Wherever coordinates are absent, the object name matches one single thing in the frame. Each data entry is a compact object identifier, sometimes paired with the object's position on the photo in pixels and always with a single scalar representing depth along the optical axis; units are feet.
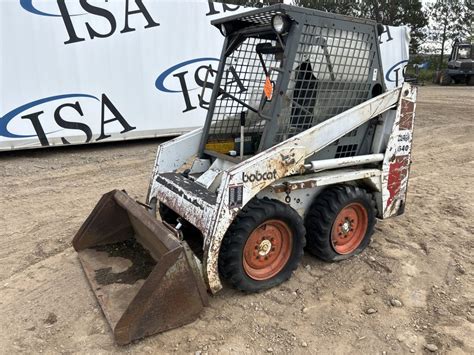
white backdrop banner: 22.20
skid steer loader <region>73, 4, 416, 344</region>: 9.00
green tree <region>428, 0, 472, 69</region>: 99.66
